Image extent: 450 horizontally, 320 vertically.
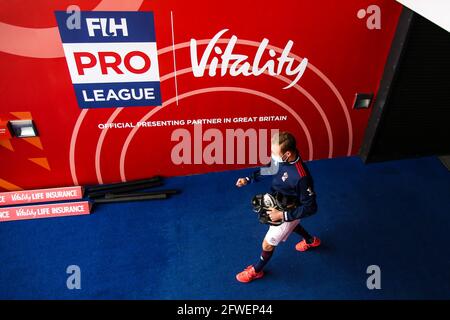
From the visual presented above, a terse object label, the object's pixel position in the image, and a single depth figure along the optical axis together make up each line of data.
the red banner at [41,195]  3.90
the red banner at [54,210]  3.81
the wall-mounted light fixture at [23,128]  3.52
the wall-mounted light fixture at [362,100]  4.05
